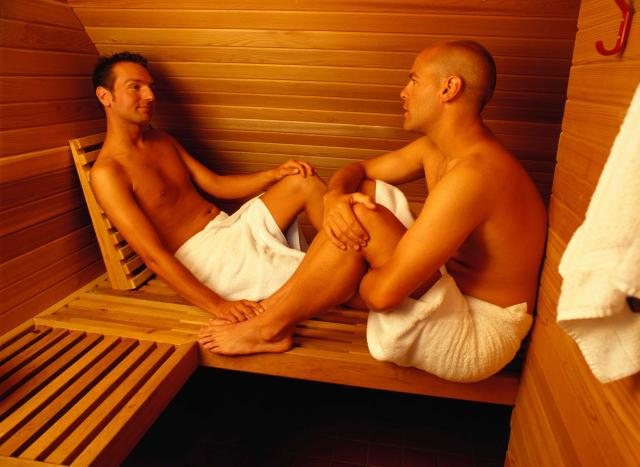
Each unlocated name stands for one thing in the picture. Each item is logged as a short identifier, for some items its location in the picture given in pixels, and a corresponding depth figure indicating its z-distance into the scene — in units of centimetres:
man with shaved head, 133
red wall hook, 101
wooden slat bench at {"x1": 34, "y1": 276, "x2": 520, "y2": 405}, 168
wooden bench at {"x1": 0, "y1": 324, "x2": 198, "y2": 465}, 132
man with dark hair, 196
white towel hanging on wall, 66
